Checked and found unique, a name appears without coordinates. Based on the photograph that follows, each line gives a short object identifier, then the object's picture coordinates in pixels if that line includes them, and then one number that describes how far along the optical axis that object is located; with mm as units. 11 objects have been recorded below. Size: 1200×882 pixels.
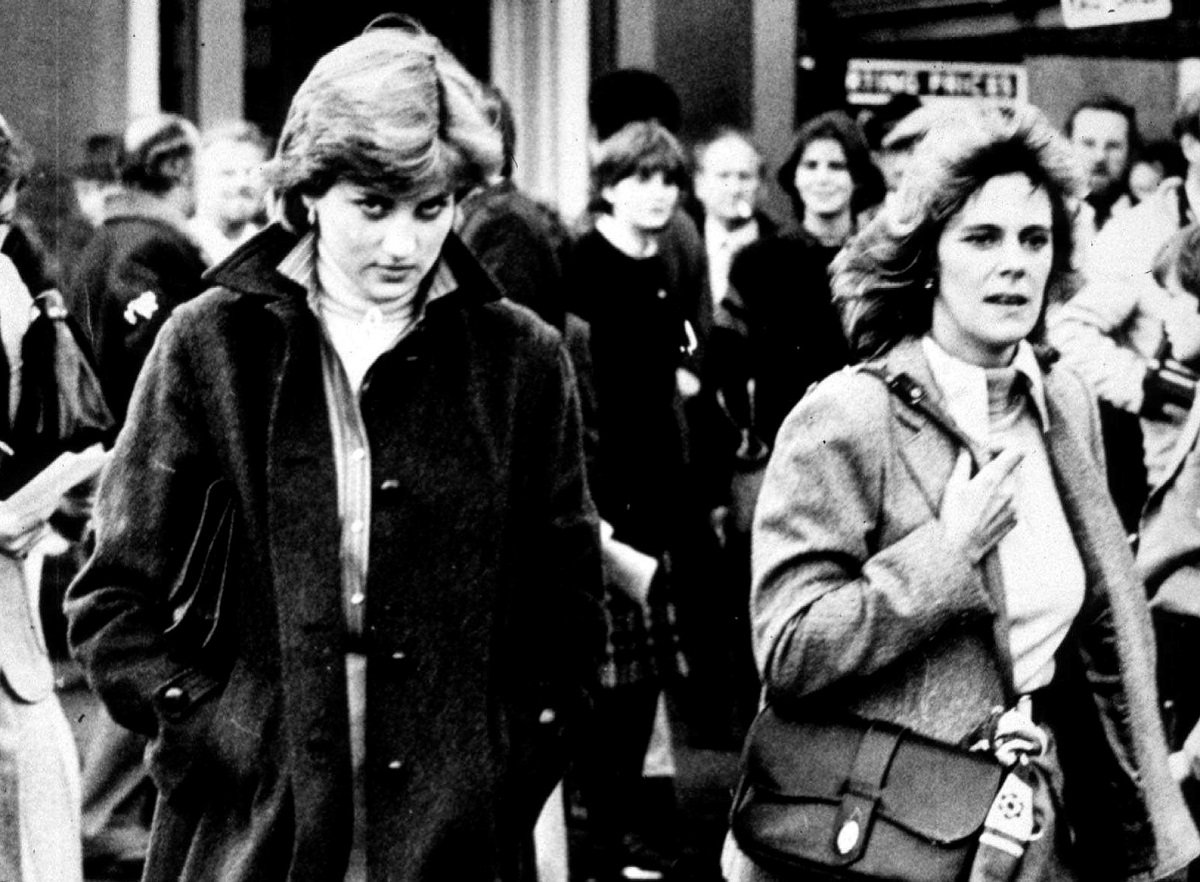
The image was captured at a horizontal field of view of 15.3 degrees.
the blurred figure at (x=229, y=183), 16125
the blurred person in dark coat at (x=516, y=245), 13804
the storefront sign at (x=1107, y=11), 18512
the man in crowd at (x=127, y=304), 13183
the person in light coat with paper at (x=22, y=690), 10226
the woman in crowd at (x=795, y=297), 14211
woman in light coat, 7727
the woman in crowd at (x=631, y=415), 14397
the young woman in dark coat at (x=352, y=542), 7291
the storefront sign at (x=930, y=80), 20267
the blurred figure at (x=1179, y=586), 11440
